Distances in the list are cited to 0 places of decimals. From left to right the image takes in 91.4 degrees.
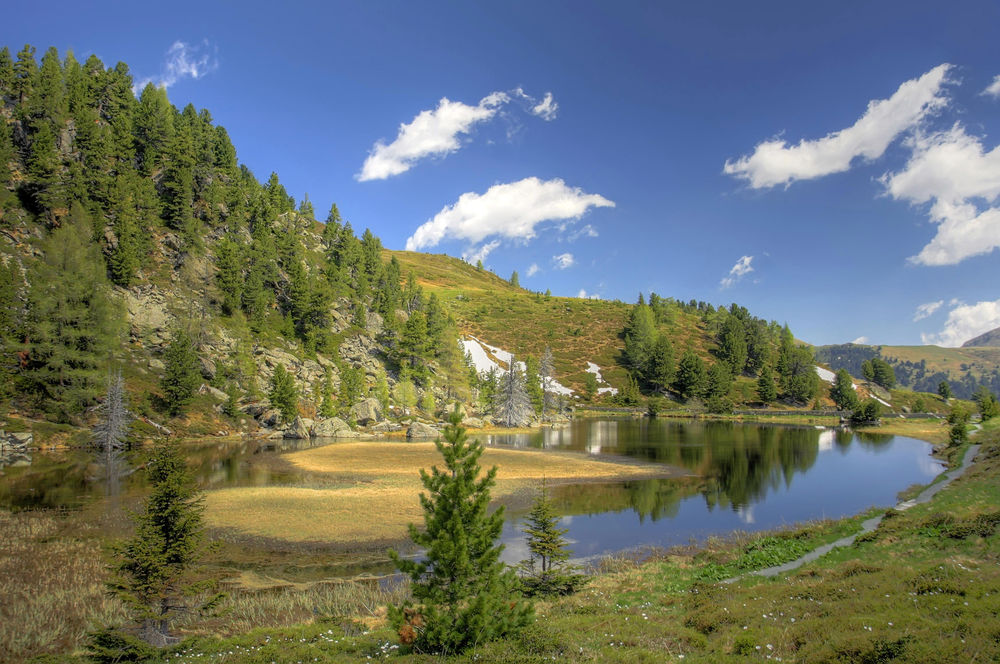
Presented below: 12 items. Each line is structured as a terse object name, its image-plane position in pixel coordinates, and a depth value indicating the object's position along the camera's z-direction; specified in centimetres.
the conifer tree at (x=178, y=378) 6016
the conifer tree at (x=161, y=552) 1252
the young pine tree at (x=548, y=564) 1758
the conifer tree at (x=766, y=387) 13012
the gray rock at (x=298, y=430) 6876
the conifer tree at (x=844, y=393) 12925
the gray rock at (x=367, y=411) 8188
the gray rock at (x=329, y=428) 7288
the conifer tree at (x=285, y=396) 7194
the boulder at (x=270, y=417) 7269
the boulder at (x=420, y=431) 7598
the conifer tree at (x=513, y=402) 9519
